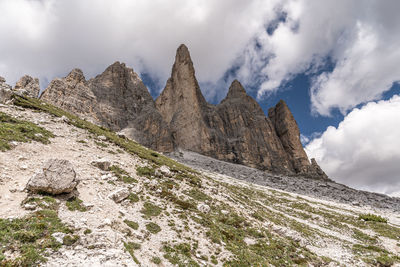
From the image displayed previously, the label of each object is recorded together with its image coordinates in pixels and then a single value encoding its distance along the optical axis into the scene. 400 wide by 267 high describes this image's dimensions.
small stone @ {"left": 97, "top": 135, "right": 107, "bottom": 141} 27.46
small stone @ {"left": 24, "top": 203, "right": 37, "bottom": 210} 10.09
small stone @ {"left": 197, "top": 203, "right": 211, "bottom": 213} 18.55
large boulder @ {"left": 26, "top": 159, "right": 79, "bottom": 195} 11.50
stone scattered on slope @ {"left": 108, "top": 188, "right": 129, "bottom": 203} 14.58
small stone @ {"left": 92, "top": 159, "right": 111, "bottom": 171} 18.30
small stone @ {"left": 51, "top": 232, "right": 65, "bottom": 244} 8.65
